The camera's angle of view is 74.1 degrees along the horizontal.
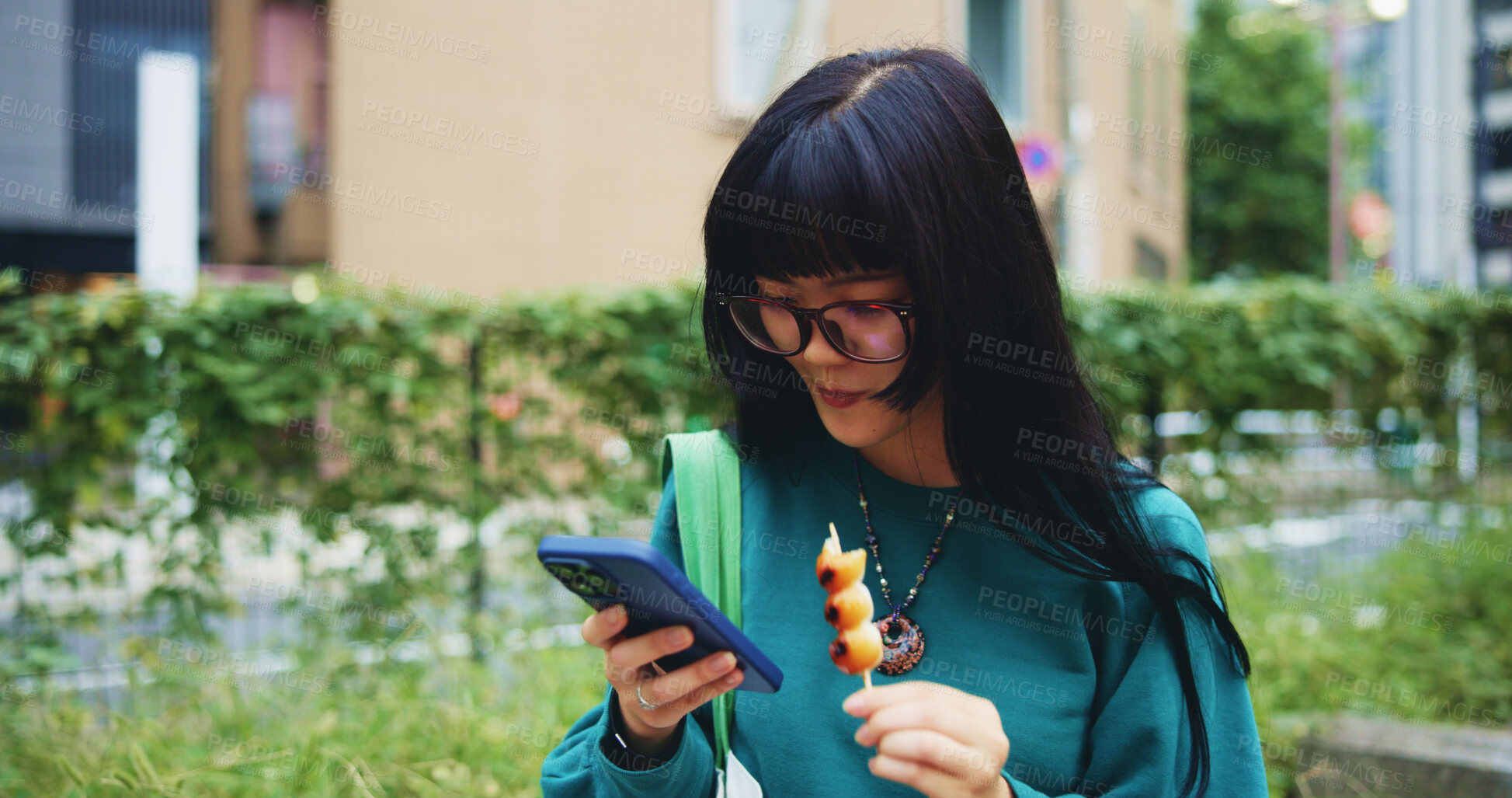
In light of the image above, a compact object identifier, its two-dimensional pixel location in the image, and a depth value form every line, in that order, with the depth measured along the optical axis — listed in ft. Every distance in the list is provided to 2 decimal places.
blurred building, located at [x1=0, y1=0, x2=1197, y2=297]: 30.42
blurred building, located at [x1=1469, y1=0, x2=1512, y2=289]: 64.74
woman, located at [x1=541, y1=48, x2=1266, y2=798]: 4.08
